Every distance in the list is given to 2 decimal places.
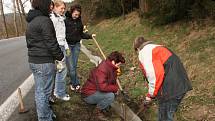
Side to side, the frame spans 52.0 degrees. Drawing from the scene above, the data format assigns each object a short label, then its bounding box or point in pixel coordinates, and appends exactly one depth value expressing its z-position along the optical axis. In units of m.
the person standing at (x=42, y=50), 2.88
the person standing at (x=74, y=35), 4.03
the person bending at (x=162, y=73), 2.64
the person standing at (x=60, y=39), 3.55
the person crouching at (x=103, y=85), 3.54
